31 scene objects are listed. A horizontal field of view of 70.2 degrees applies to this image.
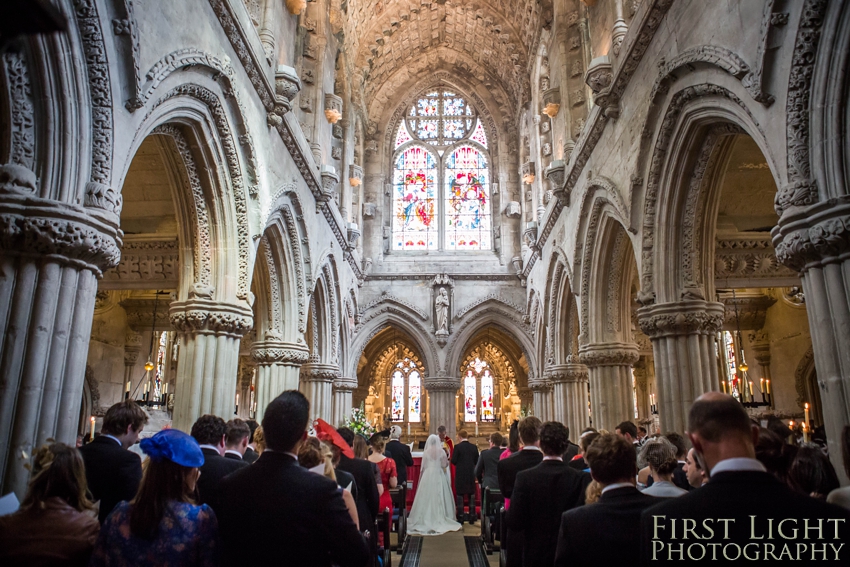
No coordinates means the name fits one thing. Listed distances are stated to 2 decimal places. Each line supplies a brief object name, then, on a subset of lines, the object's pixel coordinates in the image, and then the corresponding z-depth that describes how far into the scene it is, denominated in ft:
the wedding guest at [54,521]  7.20
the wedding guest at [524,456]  16.12
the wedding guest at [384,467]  23.04
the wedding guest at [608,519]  7.62
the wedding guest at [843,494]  8.61
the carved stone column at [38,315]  14.01
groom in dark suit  32.81
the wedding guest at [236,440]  13.64
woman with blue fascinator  6.89
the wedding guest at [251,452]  16.80
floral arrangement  41.73
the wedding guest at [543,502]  11.50
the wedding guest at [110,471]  10.72
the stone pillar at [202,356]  26.20
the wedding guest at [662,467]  10.70
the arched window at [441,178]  71.20
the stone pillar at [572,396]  48.62
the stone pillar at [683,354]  25.68
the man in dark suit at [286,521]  7.17
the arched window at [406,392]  80.59
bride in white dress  31.19
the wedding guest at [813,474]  9.77
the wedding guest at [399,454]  30.48
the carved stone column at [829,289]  14.82
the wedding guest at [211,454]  11.66
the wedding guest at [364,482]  16.57
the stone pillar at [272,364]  35.75
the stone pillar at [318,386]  49.80
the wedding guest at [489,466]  26.89
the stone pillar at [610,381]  36.65
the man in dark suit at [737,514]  5.57
